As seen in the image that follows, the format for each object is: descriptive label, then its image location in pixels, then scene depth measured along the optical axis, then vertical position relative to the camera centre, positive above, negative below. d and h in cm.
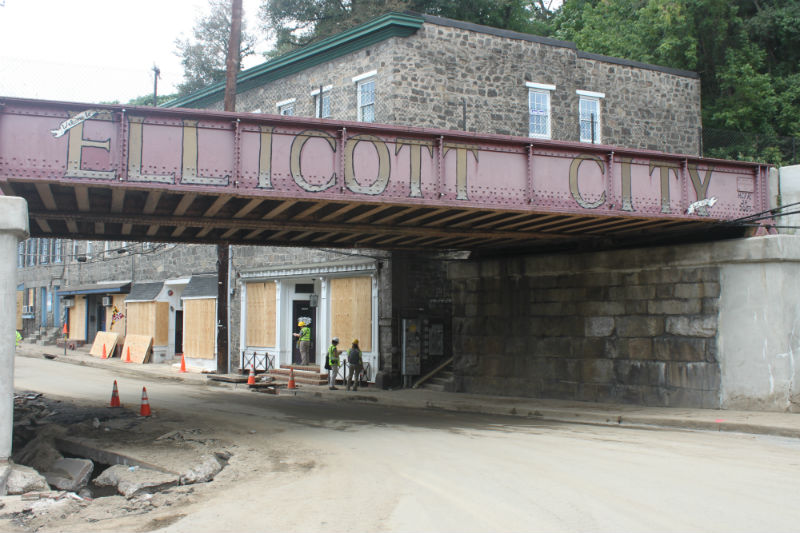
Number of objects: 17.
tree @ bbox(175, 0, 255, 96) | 4772 +1646
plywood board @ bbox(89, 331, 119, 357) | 3575 -209
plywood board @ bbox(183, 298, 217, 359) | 2955 -113
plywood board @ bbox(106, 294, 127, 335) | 3647 -79
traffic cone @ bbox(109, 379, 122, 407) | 1661 -227
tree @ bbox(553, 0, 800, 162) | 2703 +957
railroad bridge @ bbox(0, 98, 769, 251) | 1134 +211
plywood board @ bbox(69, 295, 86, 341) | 4059 -112
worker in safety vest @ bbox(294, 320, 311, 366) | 2545 -143
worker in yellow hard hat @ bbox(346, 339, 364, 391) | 2158 -187
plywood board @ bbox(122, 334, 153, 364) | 3256 -215
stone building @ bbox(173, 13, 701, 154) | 2183 +708
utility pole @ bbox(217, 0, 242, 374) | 2238 +140
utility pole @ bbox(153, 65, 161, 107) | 1430 +446
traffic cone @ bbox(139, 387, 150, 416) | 1509 -225
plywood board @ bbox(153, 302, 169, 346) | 3303 -113
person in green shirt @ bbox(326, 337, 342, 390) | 2206 -180
